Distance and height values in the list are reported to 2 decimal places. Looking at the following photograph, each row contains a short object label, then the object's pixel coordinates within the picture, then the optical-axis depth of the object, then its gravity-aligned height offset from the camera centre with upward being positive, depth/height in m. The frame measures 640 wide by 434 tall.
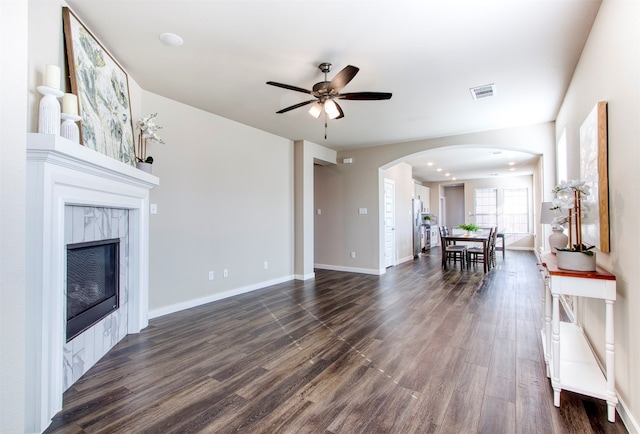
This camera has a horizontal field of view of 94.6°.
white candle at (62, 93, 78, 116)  2.05 +0.82
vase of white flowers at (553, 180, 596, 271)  1.90 -0.02
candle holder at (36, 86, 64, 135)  1.82 +0.68
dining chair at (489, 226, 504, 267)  7.27 -0.74
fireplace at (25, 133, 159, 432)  1.69 -0.13
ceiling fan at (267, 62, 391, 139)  2.62 +1.24
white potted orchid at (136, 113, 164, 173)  3.22 +0.93
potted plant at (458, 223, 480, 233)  7.66 -0.22
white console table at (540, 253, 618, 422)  1.75 -0.86
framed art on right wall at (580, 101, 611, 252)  2.03 +0.33
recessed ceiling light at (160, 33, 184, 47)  2.49 +1.57
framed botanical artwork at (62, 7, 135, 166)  2.24 +1.13
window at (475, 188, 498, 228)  11.41 +0.50
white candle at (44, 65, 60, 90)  1.89 +0.93
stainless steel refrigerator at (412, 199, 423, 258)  8.96 -0.25
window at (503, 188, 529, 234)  10.82 +0.35
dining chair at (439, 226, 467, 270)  7.09 -0.73
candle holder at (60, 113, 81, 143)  2.03 +0.65
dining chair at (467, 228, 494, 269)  6.65 -0.78
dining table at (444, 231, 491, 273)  6.61 -0.44
